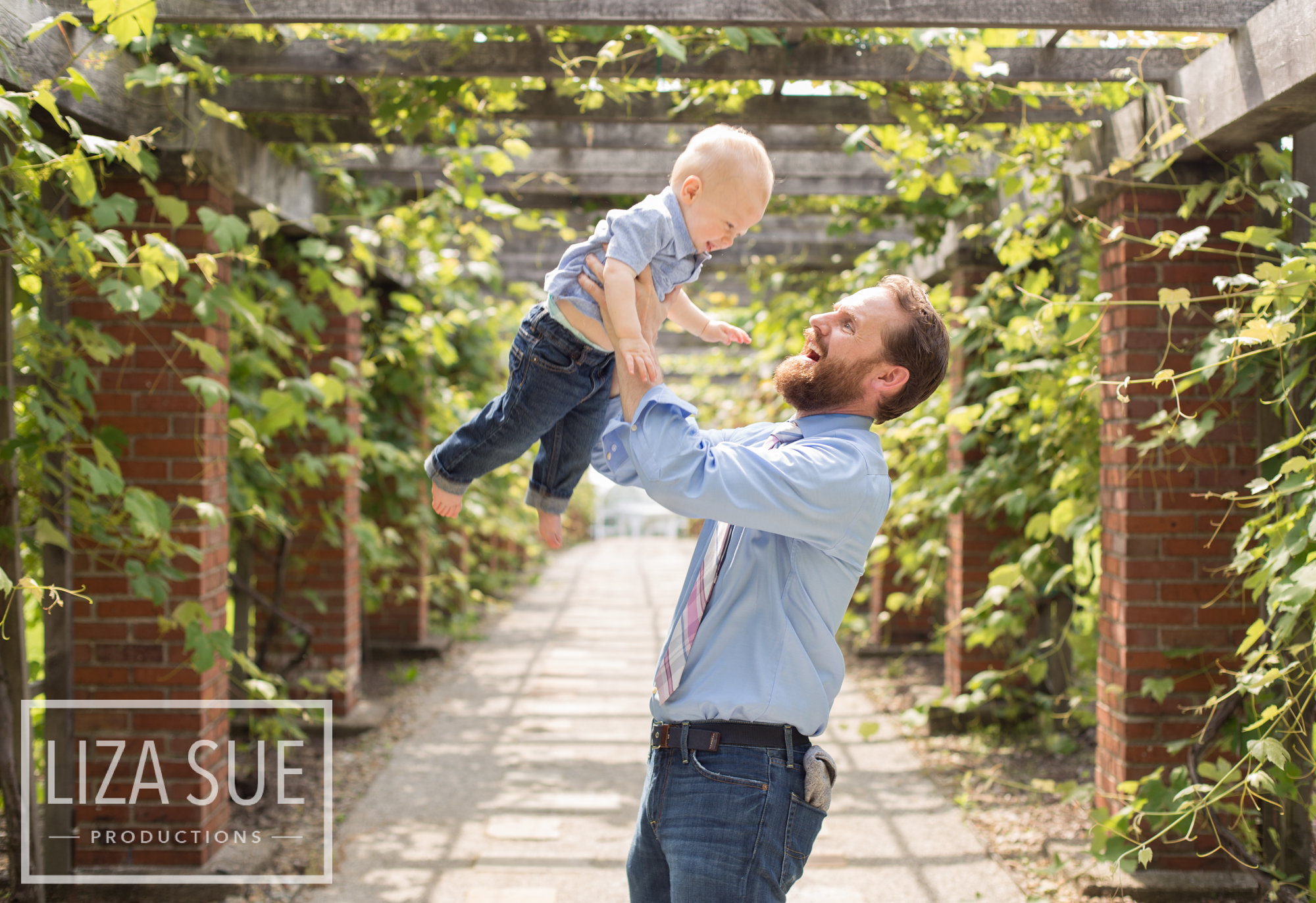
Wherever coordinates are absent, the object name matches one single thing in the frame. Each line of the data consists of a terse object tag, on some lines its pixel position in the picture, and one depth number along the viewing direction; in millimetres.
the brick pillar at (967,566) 5328
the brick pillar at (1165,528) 3189
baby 1599
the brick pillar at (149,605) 3262
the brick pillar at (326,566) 5312
